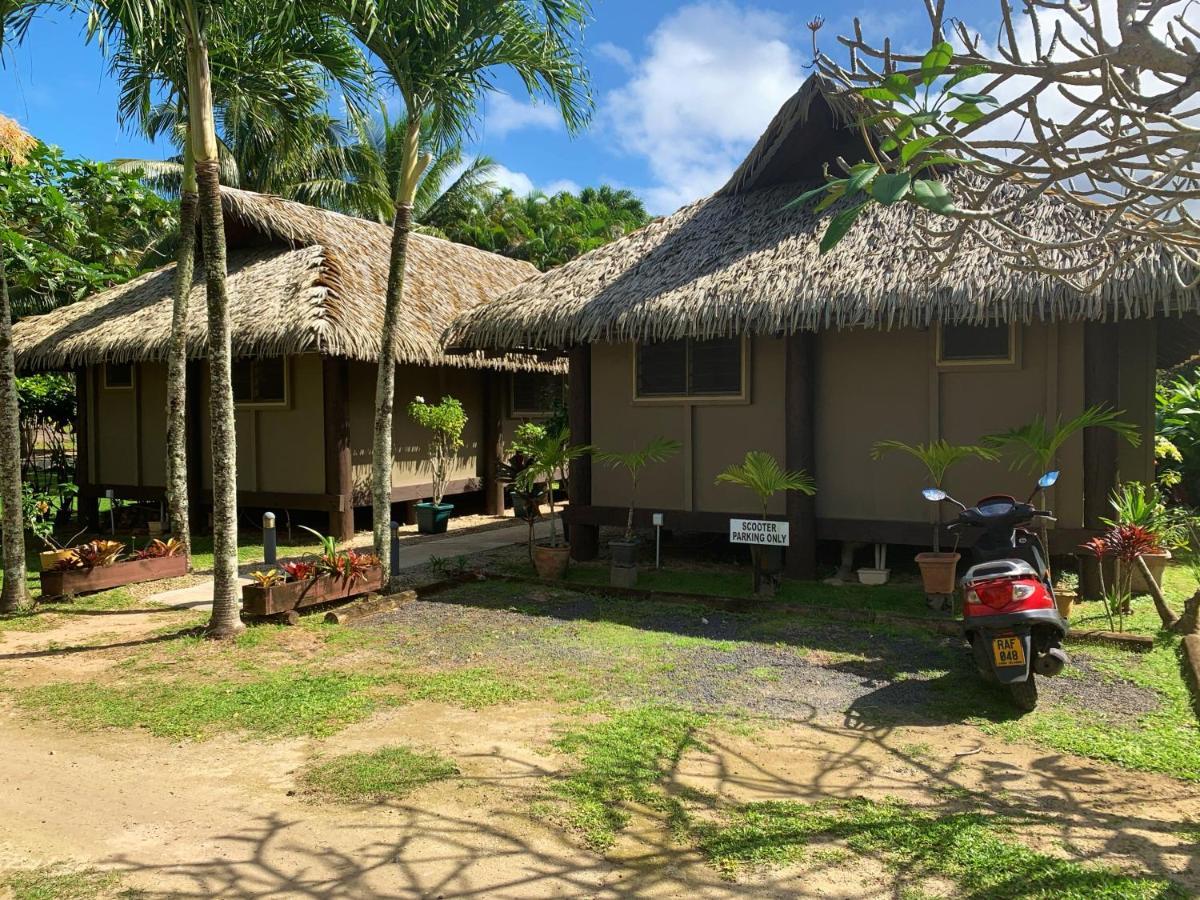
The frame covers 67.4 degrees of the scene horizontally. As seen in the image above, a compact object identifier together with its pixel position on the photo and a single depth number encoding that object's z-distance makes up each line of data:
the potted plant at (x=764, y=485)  7.46
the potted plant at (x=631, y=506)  8.09
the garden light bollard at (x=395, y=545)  8.38
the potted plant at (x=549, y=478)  8.34
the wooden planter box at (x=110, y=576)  7.78
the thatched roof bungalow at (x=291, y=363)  11.22
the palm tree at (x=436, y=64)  7.27
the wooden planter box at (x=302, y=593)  6.85
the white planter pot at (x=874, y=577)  8.00
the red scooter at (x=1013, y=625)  4.52
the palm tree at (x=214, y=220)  6.38
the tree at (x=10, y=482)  7.07
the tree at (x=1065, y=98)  2.87
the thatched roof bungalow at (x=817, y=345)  7.07
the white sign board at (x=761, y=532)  7.43
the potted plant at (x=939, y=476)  6.81
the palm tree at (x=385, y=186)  25.66
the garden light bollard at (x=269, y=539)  8.70
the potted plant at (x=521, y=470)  8.81
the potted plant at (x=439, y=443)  12.00
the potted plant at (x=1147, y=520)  6.53
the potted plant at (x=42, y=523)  7.89
